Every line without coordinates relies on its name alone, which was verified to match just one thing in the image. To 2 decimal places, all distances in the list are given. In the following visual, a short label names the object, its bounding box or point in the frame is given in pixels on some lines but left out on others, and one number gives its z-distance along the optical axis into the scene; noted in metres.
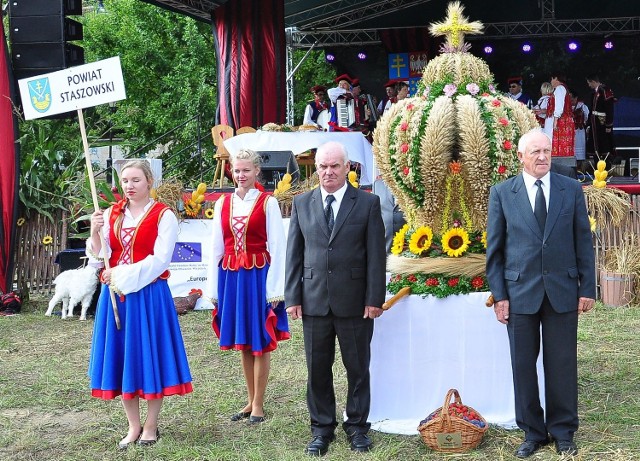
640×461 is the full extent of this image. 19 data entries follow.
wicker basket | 4.54
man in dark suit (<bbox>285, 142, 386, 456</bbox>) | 4.55
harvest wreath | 4.84
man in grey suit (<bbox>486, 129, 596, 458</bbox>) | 4.40
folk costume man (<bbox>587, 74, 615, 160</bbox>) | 15.75
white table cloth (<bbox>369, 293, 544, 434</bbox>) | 4.92
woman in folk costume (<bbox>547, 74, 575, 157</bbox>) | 14.41
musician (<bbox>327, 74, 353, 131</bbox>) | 15.21
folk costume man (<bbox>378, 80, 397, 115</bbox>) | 16.14
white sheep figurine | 9.09
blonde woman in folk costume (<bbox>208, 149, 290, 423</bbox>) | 5.23
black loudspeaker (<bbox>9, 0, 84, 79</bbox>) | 9.70
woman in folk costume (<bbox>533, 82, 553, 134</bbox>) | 14.53
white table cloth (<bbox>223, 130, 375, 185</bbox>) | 12.01
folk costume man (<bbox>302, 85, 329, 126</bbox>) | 15.72
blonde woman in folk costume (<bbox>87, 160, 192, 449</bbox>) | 4.71
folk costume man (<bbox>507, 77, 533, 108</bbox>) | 15.98
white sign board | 5.10
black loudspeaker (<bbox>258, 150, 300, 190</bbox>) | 10.95
